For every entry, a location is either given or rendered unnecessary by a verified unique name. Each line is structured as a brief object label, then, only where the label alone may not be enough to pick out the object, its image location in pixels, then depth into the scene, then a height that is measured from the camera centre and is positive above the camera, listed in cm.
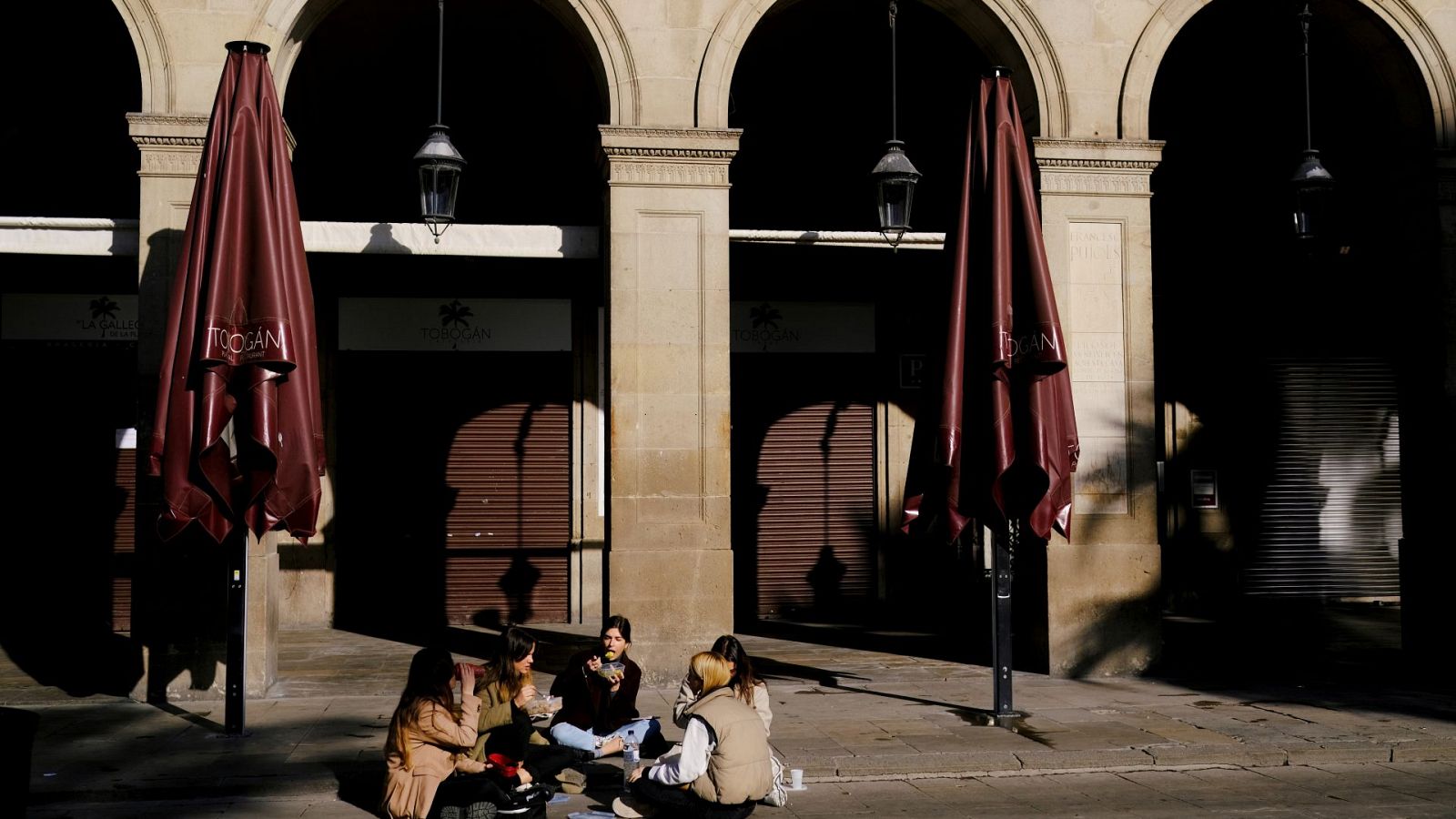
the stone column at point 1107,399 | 1180 +63
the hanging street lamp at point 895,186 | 1155 +264
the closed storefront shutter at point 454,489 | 1627 -27
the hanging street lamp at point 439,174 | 1102 +268
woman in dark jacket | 838 -165
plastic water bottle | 782 -186
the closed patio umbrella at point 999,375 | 970 +71
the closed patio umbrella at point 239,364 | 899 +77
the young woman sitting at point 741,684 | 727 -129
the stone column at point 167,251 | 1082 +192
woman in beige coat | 676 -158
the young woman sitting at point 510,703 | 756 -145
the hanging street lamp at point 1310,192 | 1209 +267
